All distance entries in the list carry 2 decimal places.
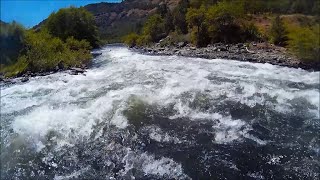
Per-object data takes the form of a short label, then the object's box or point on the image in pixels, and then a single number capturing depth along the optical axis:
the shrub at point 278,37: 16.92
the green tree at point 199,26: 25.27
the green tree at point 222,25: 23.35
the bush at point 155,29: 38.57
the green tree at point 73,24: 32.21
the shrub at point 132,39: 41.41
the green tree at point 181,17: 33.18
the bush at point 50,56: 17.18
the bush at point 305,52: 10.22
